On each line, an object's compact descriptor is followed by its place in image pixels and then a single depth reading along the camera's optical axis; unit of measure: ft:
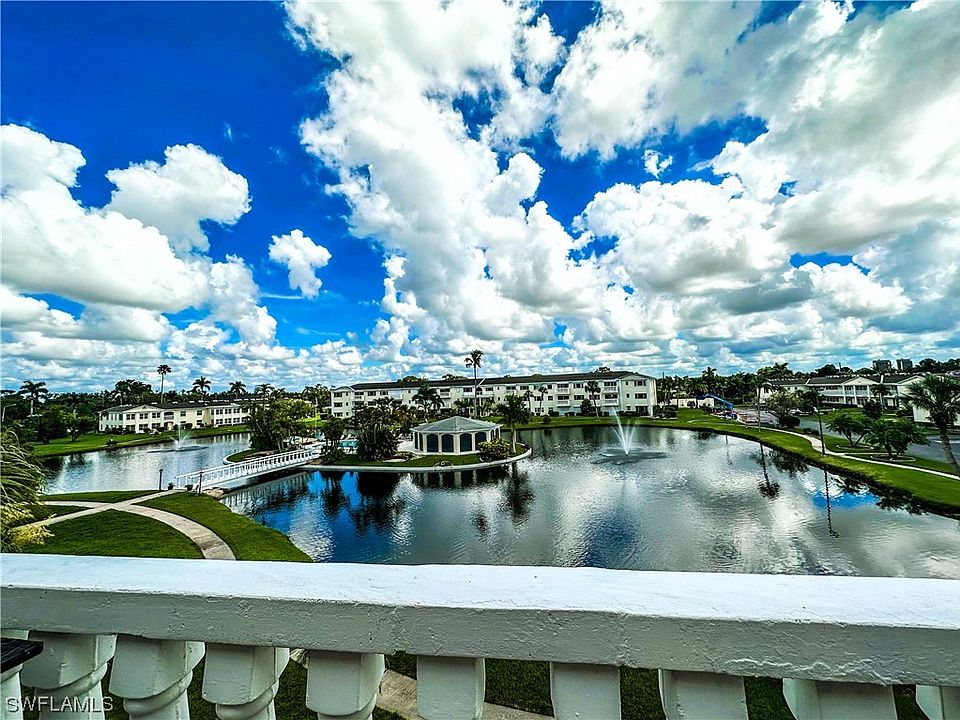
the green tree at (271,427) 142.61
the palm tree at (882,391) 213.05
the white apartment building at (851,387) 215.08
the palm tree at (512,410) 160.15
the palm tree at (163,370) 333.42
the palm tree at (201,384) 386.77
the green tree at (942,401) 79.56
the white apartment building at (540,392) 266.98
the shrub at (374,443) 125.54
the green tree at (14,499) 20.07
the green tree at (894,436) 104.80
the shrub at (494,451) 125.70
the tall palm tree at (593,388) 268.00
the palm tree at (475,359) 259.39
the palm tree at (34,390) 266.16
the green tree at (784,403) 191.93
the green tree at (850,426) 126.72
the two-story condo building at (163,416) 249.14
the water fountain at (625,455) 116.84
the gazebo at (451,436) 138.00
